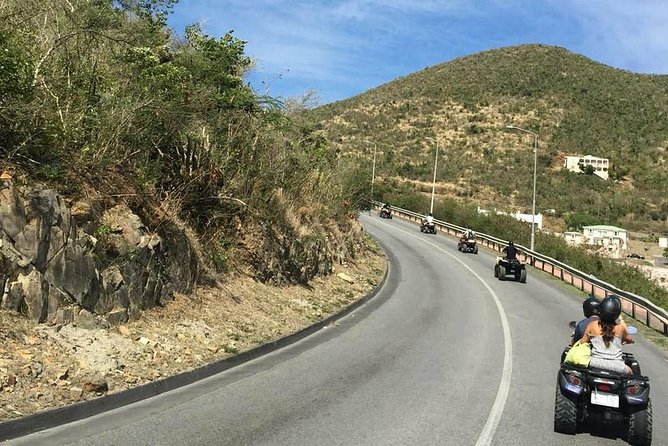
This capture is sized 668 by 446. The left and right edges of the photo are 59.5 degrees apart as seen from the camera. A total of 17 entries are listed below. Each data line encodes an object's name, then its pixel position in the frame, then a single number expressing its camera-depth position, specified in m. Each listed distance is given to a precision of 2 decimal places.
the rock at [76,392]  6.47
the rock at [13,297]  7.03
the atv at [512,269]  25.50
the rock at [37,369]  6.43
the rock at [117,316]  8.49
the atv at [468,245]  35.94
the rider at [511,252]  25.77
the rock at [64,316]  7.63
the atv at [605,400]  6.39
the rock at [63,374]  6.61
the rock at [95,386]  6.68
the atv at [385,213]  55.72
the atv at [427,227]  46.66
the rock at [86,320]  7.91
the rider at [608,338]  6.70
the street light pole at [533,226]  34.52
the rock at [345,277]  19.31
